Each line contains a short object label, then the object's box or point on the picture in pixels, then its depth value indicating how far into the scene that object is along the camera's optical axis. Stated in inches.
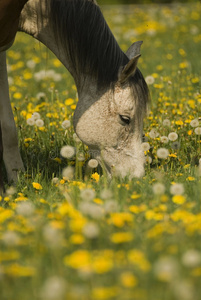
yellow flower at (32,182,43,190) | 289.1
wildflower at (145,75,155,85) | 454.5
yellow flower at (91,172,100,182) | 303.4
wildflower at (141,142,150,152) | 320.8
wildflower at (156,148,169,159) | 310.8
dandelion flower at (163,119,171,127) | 388.2
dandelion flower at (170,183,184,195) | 231.1
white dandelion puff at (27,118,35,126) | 395.5
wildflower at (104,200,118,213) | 208.7
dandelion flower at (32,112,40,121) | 403.2
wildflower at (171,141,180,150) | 361.6
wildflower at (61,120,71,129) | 384.5
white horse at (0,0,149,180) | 308.3
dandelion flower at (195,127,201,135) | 357.1
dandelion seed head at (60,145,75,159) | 321.7
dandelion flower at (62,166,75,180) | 288.0
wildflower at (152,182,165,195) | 221.8
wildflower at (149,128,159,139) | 350.3
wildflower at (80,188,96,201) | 231.3
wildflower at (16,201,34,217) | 207.8
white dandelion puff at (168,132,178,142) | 358.3
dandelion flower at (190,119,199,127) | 367.6
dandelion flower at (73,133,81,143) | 365.8
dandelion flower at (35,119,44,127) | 394.3
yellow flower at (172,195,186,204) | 218.5
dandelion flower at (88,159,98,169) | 319.9
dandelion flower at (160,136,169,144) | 357.4
